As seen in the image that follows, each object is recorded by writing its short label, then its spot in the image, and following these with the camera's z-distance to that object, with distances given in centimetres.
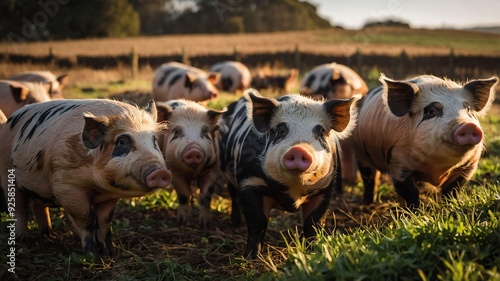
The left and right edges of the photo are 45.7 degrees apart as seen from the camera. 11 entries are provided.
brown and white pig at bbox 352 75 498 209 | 475
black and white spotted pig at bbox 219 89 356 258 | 429
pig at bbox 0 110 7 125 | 552
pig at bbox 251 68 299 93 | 1798
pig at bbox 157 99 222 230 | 573
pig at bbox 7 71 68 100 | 870
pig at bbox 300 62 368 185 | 788
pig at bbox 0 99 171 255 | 430
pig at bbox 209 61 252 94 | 1791
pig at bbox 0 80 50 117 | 714
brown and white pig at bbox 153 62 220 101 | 1118
